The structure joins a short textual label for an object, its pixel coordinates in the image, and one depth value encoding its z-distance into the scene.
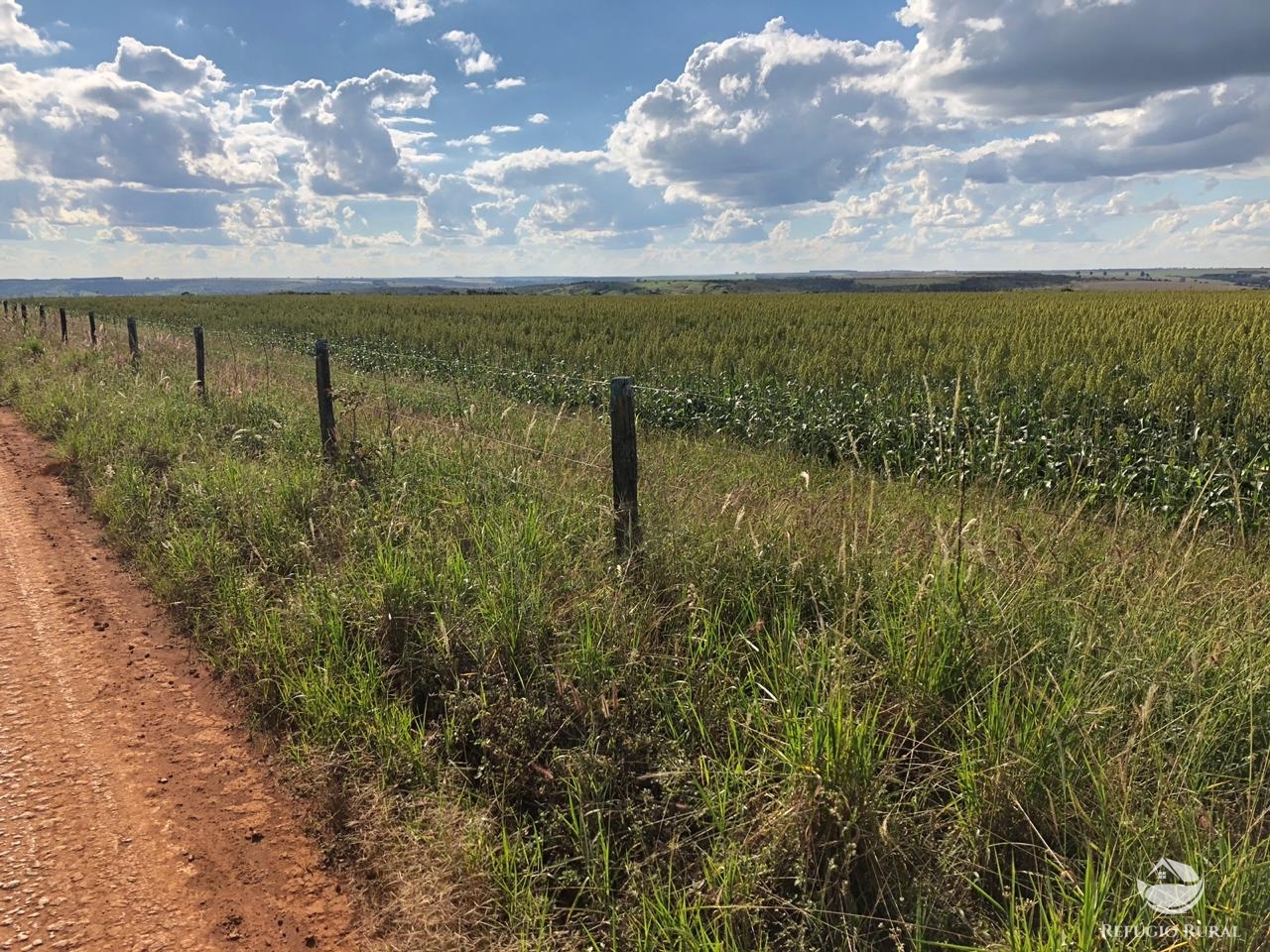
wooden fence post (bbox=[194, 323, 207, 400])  10.91
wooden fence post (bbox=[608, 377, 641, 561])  4.71
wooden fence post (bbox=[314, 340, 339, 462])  7.55
